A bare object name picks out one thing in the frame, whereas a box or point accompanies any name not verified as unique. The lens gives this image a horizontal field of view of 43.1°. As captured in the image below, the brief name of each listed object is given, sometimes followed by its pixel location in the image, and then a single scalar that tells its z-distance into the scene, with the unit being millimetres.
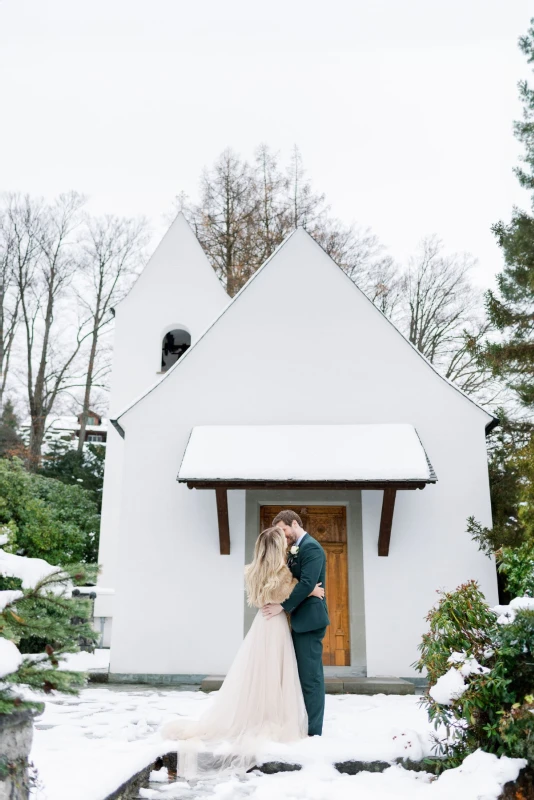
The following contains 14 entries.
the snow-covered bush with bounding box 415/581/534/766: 3803
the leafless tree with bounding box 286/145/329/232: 20406
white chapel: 8602
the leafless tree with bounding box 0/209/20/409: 21000
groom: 5258
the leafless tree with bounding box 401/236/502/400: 18828
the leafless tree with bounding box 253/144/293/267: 19781
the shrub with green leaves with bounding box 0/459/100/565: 11266
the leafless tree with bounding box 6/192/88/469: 21234
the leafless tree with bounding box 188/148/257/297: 19797
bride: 4596
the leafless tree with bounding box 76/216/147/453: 22156
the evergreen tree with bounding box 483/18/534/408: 10031
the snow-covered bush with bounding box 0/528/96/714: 2525
